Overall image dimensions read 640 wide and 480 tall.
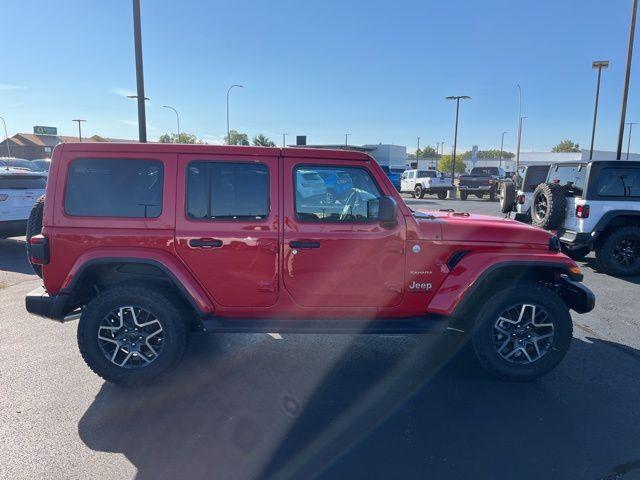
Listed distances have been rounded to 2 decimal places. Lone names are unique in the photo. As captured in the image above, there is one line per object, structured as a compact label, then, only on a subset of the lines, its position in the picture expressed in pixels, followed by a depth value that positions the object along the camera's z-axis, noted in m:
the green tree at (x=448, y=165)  89.56
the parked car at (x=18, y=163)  23.61
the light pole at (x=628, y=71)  14.07
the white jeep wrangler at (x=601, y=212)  7.28
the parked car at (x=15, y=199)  8.76
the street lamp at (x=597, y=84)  23.86
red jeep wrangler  3.54
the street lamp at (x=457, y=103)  36.34
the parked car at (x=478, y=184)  25.92
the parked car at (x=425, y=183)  27.31
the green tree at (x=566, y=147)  110.12
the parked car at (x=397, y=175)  29.29
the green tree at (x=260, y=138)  53.68
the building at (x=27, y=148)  71.56
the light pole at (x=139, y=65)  8.11
